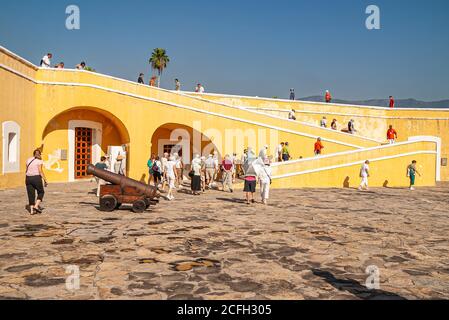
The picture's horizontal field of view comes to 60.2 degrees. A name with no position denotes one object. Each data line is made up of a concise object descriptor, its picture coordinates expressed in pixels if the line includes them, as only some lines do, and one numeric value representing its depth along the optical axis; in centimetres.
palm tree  5694
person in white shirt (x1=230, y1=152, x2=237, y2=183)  1593
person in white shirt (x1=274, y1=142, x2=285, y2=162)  2000
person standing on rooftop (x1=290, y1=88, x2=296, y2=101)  2843
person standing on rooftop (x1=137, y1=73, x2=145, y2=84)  2168
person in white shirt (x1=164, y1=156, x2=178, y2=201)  1258
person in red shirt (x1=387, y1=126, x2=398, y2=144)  2289
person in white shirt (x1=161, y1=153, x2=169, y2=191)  1306
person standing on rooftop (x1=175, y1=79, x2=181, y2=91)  2347
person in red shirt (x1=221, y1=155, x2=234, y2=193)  1552
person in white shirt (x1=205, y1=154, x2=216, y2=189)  1545
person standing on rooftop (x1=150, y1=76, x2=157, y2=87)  2235
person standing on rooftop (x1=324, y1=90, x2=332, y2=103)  2936
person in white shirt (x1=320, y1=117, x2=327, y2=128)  2503
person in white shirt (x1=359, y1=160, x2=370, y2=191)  1743
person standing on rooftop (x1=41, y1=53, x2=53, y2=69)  1864
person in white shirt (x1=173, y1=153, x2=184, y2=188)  1603
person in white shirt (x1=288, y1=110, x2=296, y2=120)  2444
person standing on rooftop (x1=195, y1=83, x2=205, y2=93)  2455
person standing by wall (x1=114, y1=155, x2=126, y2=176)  1360
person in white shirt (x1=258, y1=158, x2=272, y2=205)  1176
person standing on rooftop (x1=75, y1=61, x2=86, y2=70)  1995
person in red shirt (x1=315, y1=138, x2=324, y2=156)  2012
